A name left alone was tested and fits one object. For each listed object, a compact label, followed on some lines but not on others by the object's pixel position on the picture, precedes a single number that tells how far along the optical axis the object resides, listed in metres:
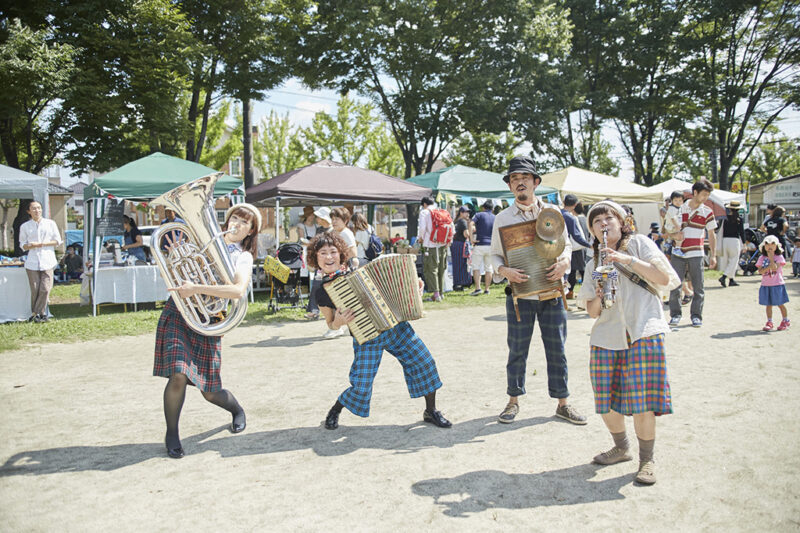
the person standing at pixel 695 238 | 8.12
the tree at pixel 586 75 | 24.73
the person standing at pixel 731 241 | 13.19
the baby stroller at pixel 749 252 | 15.80
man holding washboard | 4.43
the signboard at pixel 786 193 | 30.58
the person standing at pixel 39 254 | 9.73
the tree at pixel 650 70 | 25.78
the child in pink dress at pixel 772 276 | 7.85
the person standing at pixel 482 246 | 12.77
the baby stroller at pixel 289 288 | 10.84
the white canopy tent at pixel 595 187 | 17.08
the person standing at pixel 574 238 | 7.32
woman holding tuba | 4.03
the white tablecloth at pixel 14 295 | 10.03
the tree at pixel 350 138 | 33.97
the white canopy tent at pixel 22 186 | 10.70
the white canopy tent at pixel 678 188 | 19.42
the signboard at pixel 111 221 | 10.87
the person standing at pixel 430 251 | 12.26
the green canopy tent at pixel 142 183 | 10.88
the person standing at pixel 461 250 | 13.52
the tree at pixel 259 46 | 18.70
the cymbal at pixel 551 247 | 4.30
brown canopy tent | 12.21
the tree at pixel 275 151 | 36.69
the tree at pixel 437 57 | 21.23
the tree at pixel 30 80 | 14.70
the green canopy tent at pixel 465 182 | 15.15
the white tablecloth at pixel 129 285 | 10.88
